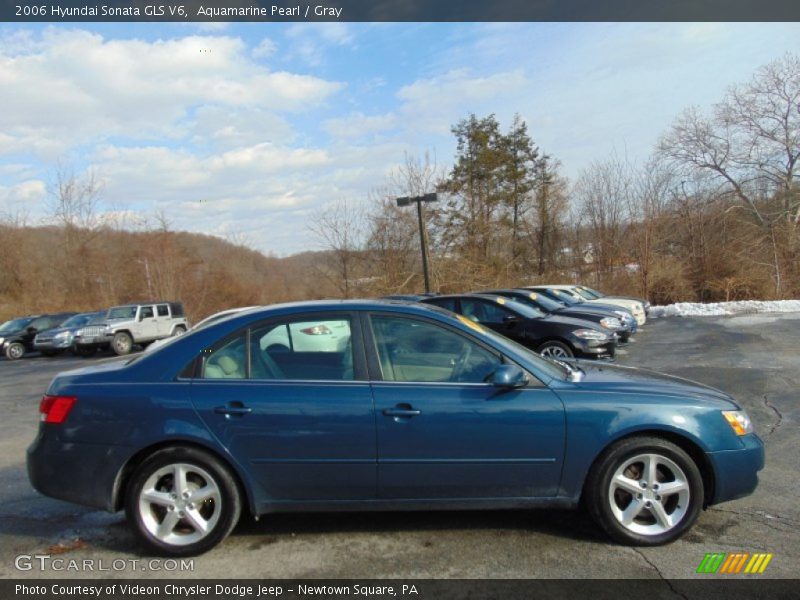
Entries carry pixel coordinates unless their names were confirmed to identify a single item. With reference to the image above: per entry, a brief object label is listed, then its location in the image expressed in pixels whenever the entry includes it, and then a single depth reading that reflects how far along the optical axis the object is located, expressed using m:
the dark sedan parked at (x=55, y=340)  19.62
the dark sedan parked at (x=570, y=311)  11.92
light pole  19.86
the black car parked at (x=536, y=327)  9.44
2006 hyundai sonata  3.30
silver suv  19.12
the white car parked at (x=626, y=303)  17.69
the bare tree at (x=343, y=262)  30.42
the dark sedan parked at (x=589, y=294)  20.43
